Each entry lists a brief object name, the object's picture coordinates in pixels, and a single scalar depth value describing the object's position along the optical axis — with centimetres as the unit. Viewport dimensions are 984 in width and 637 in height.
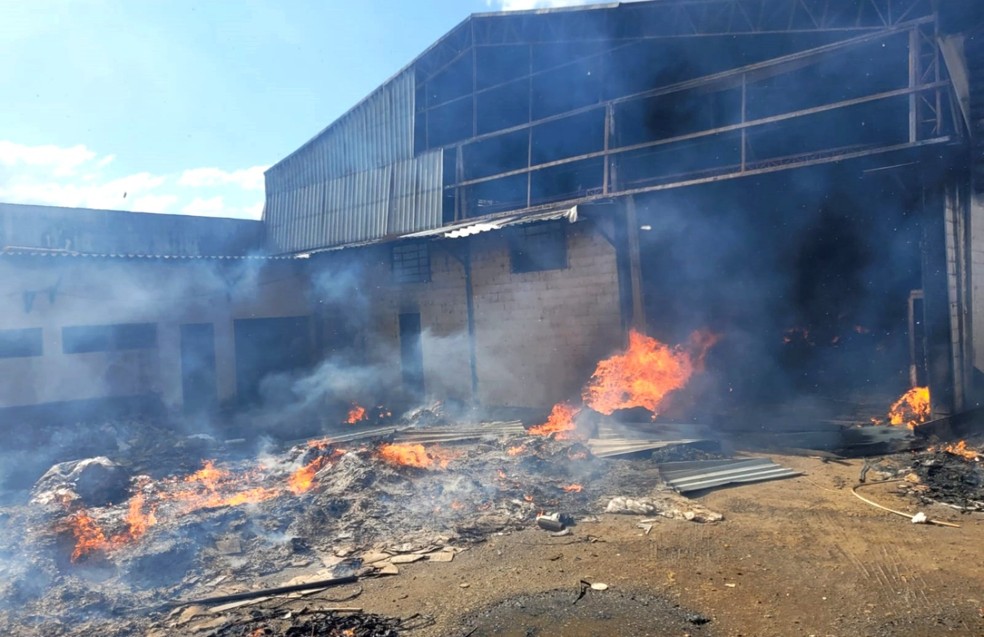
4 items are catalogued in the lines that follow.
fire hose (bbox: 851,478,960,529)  670
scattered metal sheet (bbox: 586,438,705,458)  1012
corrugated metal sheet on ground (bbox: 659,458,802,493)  849
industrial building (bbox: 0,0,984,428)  1034
